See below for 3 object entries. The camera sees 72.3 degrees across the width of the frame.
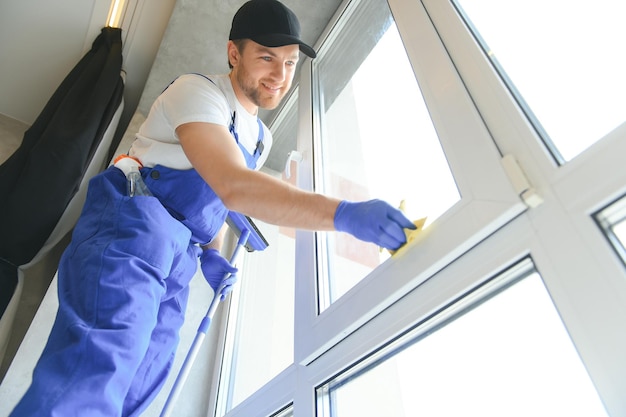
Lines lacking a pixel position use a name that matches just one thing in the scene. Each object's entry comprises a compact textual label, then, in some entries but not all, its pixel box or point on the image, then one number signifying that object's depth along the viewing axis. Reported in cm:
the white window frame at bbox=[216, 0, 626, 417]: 60
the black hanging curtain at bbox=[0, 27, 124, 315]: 190
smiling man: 87
